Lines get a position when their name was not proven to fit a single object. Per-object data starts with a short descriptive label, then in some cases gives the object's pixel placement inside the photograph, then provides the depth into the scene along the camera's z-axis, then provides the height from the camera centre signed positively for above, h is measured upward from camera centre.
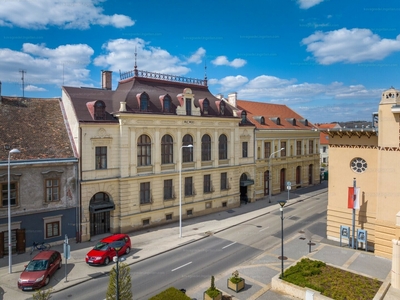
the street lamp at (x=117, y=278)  12.73 -5.97
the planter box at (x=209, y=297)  14.99 -8.03
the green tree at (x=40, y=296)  12.25 -6.49
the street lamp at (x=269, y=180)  38.94 -5.38
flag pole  22.61 -5.64
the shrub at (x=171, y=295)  14.16 -7.55
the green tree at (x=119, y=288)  13.24 -6.67
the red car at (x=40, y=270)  17.02 -7.88
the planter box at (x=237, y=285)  16.59 -8.23
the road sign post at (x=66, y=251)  17.44 -6.52
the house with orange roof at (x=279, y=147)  40.76 -1.03
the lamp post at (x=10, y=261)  19.23 -7.86
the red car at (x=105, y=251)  20.27 -7.83
